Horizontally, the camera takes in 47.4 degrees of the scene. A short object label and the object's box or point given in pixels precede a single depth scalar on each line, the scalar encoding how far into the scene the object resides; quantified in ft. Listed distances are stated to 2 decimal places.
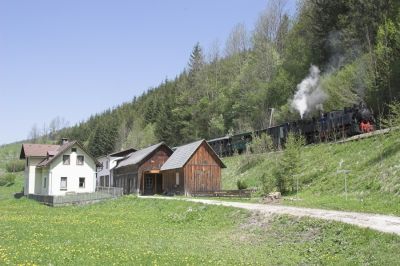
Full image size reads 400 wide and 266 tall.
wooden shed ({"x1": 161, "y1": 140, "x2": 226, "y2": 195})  150.51
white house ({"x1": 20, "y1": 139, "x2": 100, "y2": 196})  170.71
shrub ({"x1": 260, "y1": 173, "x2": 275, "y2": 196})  112.06
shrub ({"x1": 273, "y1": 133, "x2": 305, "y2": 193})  107.96
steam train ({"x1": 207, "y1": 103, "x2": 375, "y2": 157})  126.82
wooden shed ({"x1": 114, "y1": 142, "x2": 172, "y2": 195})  171.70
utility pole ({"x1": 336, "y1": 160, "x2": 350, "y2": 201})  98.63
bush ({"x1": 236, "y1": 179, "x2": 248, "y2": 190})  135.23
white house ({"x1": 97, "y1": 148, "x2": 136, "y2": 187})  214.48
